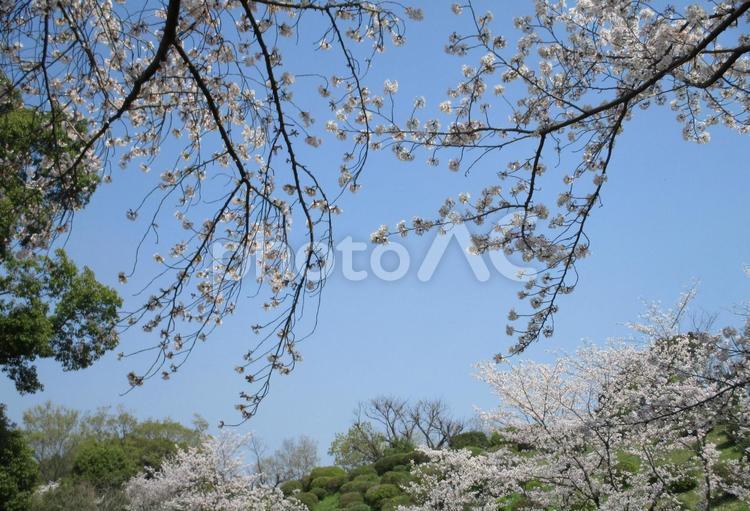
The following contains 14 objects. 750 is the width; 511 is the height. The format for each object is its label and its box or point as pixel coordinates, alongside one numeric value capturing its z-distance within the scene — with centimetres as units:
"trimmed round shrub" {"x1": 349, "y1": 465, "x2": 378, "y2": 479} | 2089
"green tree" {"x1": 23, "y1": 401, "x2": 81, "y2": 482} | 2850
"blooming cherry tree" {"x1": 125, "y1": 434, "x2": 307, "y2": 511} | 1389
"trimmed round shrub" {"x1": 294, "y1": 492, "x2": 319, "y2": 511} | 1906
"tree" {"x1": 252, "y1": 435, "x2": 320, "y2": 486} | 3466
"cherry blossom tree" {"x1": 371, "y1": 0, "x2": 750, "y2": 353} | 394
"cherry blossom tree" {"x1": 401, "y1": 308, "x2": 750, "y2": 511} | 774
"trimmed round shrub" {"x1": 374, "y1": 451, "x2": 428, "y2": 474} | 2041
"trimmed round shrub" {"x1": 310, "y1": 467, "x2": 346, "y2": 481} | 2273
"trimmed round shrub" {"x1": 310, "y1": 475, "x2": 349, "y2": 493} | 2080
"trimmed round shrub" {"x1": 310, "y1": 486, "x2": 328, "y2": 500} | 2042
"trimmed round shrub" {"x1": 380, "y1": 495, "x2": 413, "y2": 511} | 1507
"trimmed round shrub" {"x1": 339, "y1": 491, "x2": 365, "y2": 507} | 1754
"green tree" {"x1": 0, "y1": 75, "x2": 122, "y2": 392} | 1252
